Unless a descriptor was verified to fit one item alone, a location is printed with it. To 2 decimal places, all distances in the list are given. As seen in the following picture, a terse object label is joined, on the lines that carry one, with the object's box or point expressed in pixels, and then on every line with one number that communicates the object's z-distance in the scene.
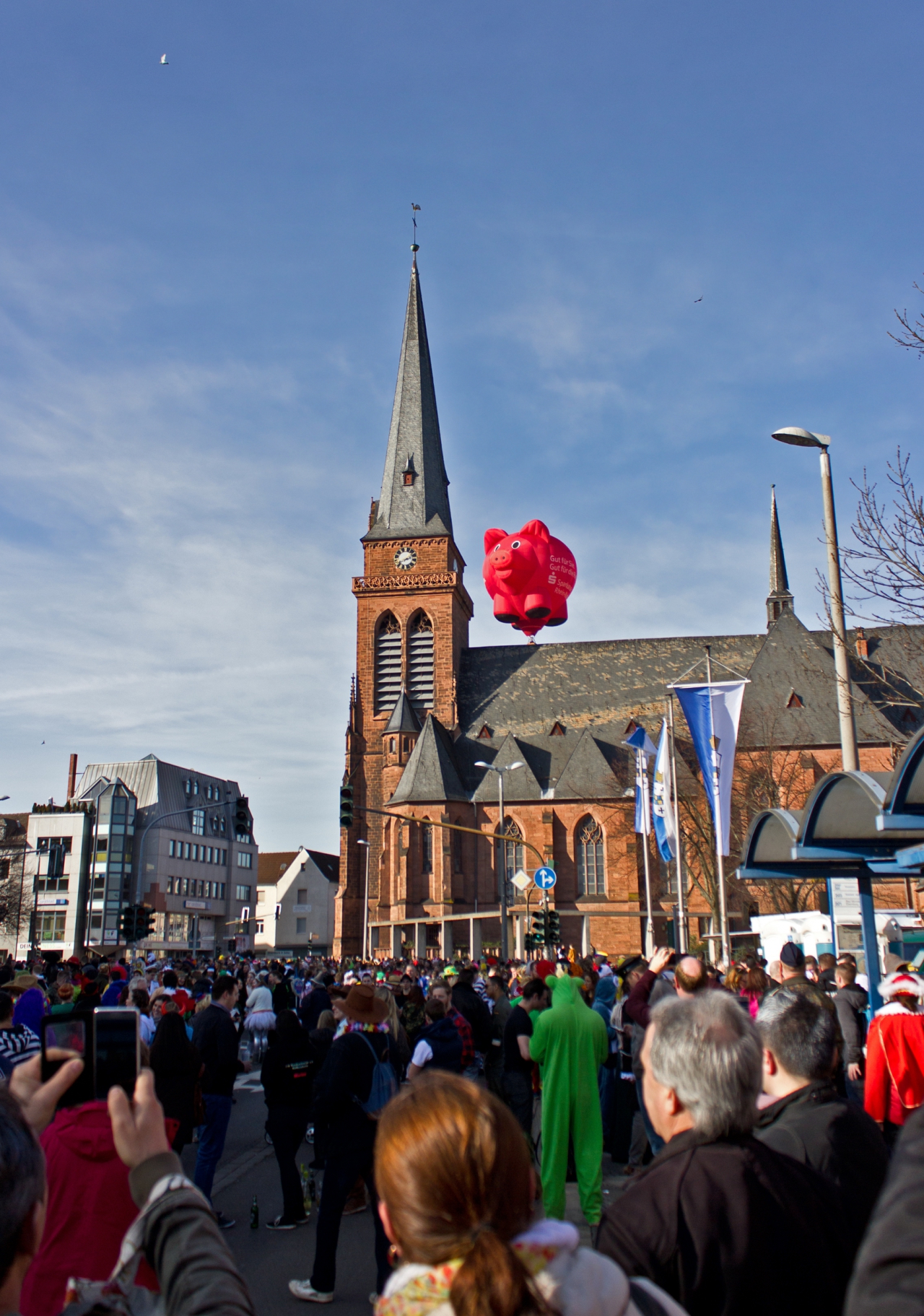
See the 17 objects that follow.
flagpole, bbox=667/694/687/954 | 21.25
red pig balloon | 36.34
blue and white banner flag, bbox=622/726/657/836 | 27.25
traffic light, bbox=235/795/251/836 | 25.31
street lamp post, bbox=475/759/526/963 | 26.85
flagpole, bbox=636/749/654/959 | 27.29
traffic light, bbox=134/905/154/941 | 25.39
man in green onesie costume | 7.32
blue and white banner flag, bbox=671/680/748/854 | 18.41
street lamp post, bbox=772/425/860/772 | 12.26
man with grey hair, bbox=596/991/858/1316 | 2.53
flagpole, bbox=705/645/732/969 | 18.18
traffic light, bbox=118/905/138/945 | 25.16
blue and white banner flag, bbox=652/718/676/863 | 23.95
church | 50.75
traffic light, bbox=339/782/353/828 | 23.36
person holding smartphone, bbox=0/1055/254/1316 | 1.88
